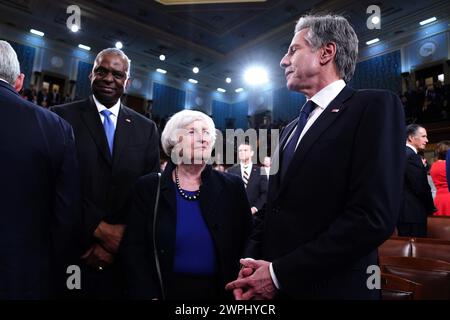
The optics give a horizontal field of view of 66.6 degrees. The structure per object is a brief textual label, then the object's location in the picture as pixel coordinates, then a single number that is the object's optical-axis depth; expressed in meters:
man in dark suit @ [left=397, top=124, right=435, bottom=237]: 3.45
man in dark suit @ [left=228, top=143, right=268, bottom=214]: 4.19
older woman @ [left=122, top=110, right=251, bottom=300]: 1.53
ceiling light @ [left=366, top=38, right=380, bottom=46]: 11.55
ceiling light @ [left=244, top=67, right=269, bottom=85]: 14.55
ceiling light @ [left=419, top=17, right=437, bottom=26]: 10.14
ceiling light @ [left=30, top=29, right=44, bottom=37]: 11.94
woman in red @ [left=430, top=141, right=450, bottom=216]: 3.80
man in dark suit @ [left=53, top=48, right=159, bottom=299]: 1.67
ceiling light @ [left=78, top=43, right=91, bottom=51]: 13.06
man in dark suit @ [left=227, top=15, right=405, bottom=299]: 0.98
